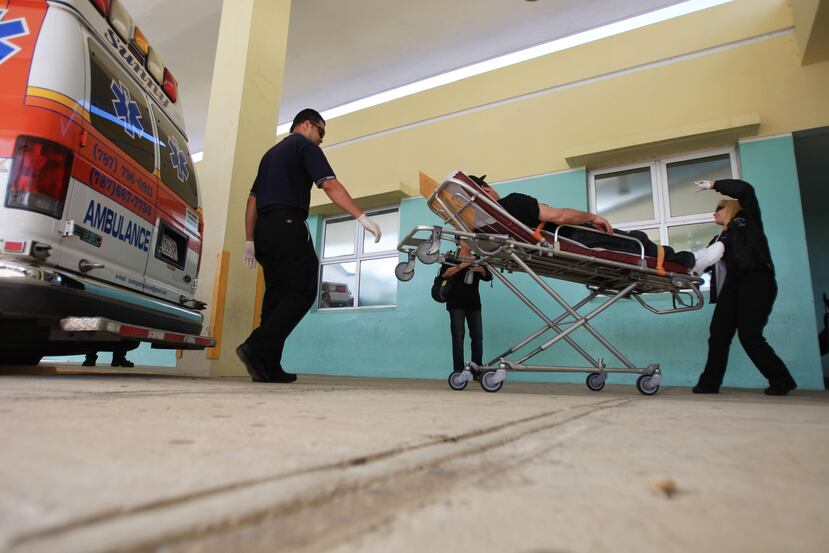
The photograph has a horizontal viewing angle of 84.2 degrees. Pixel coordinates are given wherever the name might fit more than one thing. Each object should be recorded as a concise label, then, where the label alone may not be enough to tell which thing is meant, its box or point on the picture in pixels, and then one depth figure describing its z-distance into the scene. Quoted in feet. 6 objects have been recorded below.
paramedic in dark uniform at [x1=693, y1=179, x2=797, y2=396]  10.28
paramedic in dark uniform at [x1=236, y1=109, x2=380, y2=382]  8.42
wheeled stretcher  8.50
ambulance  6.31
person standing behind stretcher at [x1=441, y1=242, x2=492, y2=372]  13.57
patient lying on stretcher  9.21
